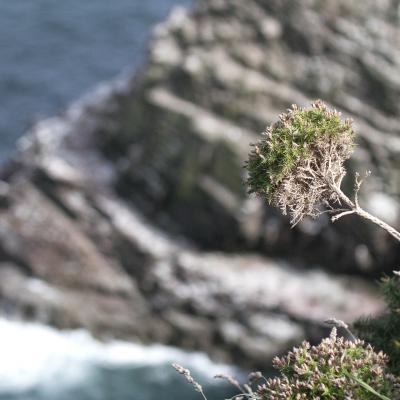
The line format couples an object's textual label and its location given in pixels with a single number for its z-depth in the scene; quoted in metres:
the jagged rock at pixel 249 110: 36.12
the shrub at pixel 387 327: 13.80
